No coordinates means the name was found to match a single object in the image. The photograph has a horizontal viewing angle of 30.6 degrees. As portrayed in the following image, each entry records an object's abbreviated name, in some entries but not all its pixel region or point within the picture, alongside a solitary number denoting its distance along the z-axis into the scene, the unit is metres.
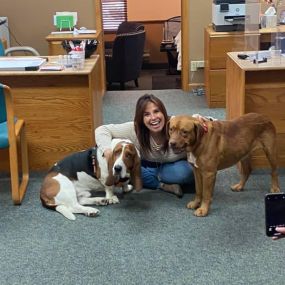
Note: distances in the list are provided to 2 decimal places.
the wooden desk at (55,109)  3.47
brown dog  2.77
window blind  8.16
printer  5.13
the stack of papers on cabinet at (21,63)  3.47
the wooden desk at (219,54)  5.10
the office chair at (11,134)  3.00
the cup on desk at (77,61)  3.47
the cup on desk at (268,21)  5.28
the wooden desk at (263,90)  3.37
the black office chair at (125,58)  6.33
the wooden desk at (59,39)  5.38
